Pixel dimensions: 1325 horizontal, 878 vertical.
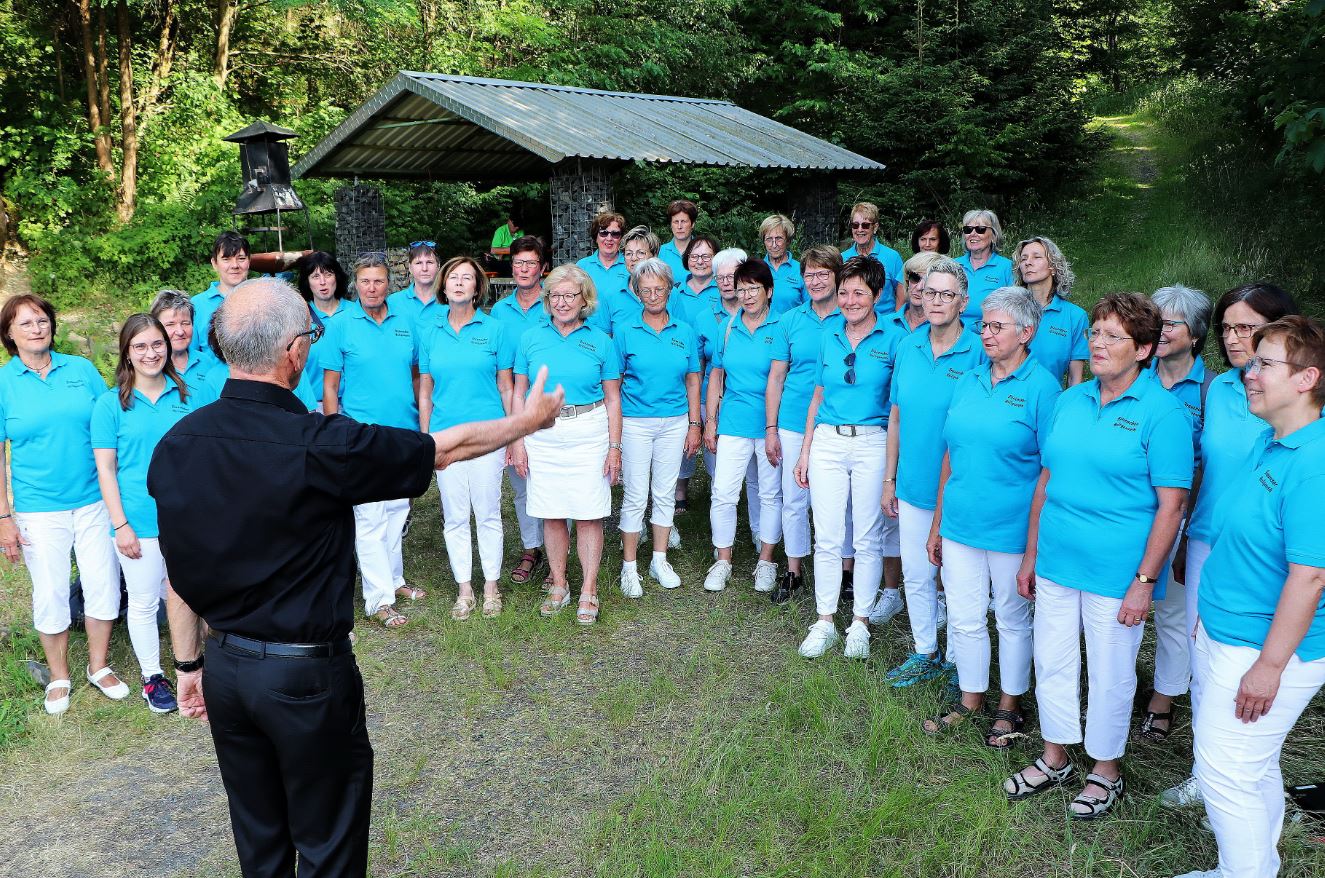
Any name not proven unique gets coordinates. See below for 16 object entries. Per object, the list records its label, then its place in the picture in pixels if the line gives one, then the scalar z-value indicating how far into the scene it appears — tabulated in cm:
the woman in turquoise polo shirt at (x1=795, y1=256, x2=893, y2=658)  497
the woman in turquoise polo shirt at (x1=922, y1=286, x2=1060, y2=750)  389
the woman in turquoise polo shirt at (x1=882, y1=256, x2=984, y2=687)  444
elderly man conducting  241
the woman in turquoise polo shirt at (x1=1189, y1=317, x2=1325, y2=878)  265
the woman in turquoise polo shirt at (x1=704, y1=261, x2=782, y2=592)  577
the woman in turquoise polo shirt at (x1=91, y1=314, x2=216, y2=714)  454
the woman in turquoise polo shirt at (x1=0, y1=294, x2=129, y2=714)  454
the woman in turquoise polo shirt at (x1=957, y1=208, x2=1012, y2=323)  588
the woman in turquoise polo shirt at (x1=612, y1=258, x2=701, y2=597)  595
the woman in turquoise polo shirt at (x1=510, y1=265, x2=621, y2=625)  548
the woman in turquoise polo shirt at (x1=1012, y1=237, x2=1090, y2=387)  515
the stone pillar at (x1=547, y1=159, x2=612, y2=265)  1004
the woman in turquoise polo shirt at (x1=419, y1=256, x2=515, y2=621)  559
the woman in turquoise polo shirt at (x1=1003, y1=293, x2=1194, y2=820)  339
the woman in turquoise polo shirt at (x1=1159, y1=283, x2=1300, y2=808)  347
